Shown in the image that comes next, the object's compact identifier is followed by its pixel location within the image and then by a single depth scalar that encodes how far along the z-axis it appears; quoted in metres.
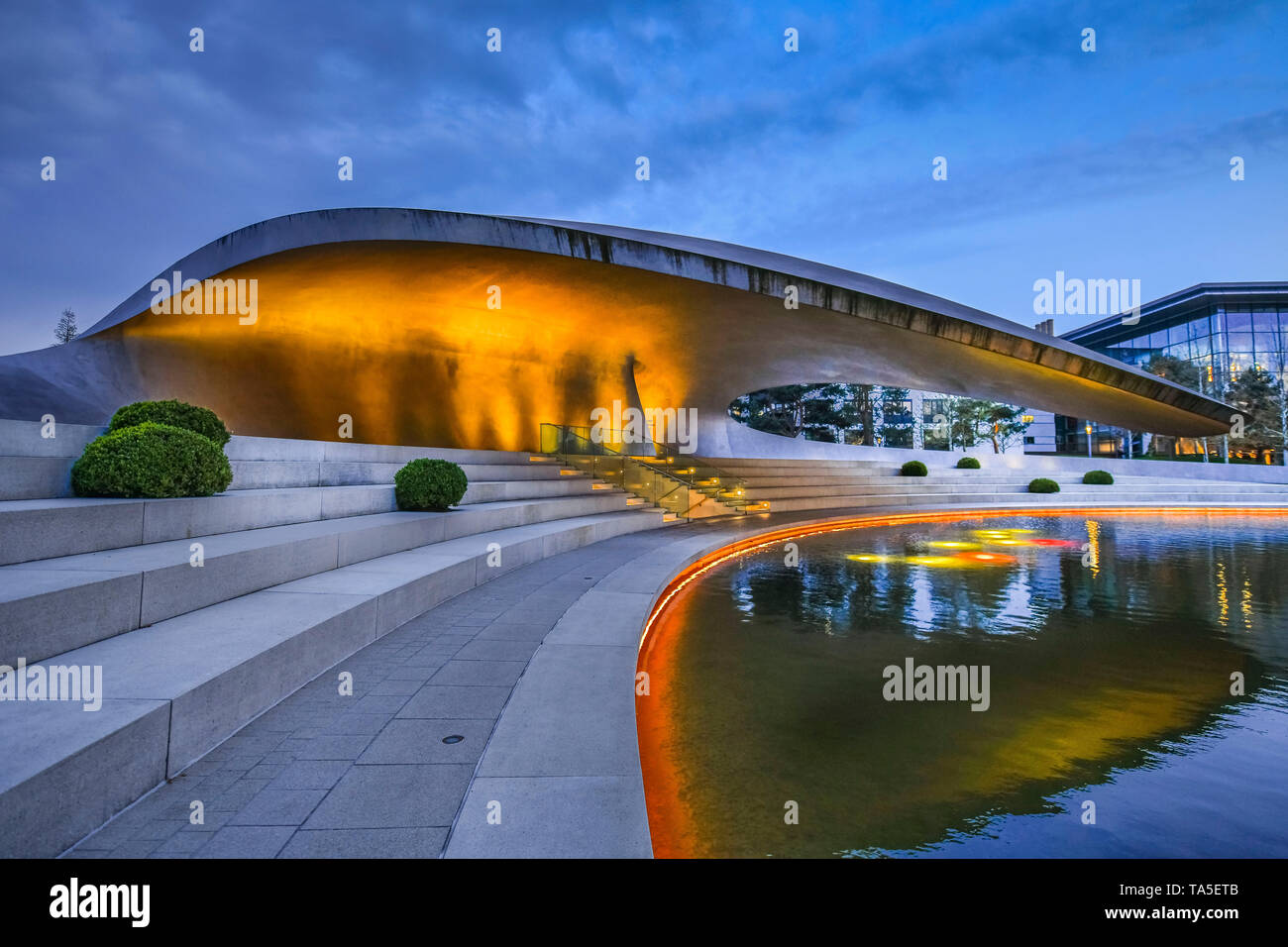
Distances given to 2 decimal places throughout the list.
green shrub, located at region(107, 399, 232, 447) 5.75
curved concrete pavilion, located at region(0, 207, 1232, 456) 11.16
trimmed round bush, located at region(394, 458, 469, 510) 7.82
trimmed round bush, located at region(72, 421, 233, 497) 4.66
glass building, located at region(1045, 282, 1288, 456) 42.94
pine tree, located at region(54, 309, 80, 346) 62.94
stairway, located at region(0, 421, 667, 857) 2.15
